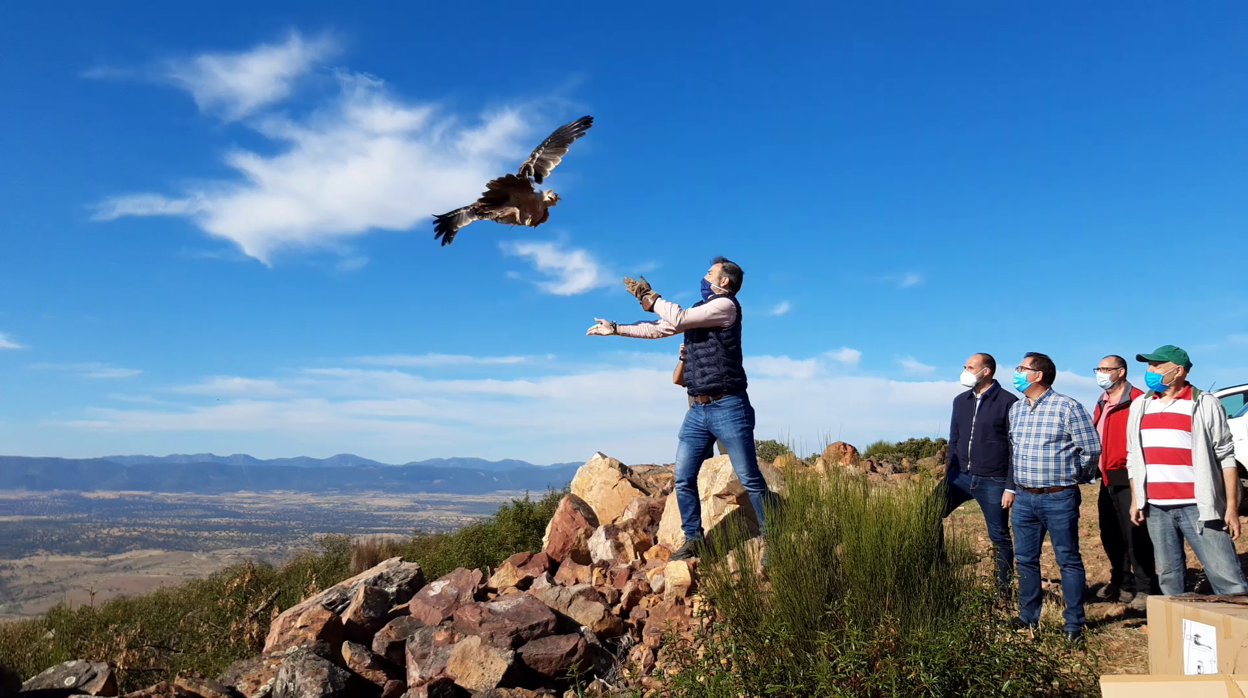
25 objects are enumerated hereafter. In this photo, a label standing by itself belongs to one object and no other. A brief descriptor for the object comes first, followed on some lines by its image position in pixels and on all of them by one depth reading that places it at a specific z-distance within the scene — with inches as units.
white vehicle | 396.5
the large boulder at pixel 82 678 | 237.6
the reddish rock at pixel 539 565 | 279.0
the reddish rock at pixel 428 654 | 213.8
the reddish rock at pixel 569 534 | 290.4
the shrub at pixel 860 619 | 159.5
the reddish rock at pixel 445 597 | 243.4
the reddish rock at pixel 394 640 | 230.7
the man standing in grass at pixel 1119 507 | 267.7
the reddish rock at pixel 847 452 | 562.5
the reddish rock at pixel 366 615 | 245.1
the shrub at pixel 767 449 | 590.6
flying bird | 239.0
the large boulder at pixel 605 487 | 340.5
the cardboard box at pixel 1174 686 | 119.1
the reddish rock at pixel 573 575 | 263.7
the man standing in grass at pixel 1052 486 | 222.8
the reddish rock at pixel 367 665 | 225.0
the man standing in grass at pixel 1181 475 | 206.7
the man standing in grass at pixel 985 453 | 245.6
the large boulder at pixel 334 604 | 236.7
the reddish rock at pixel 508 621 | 219.3
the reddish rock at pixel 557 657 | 212.1
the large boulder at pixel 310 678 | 209.0
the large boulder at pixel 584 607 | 233.0
